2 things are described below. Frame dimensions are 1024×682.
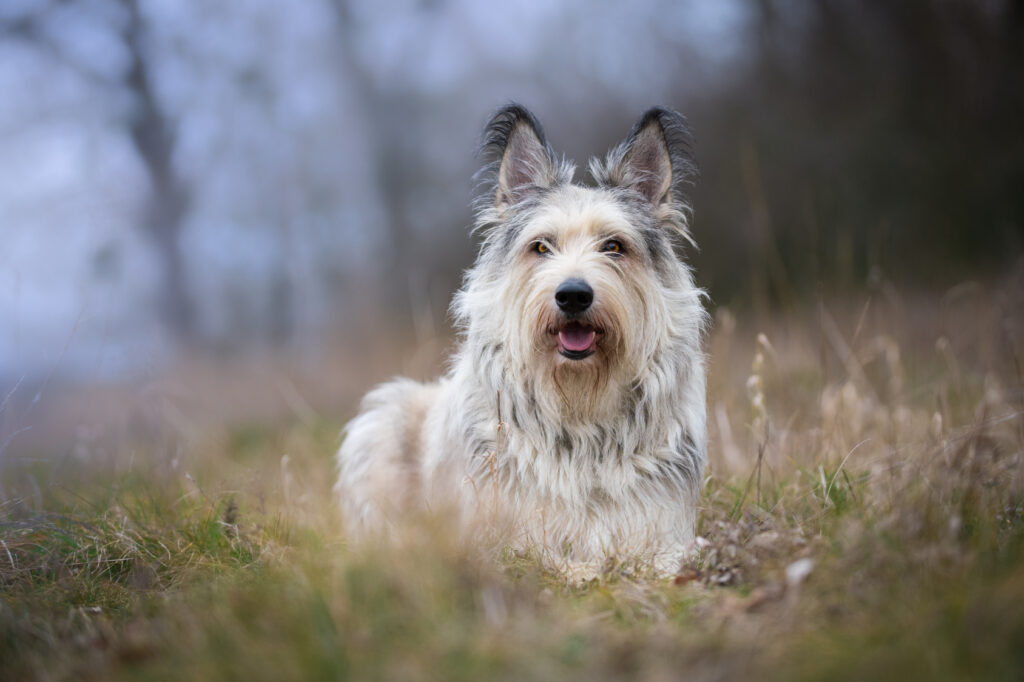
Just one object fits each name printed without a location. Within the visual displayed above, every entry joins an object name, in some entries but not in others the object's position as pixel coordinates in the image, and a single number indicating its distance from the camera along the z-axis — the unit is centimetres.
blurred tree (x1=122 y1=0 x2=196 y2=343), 1409
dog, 325
